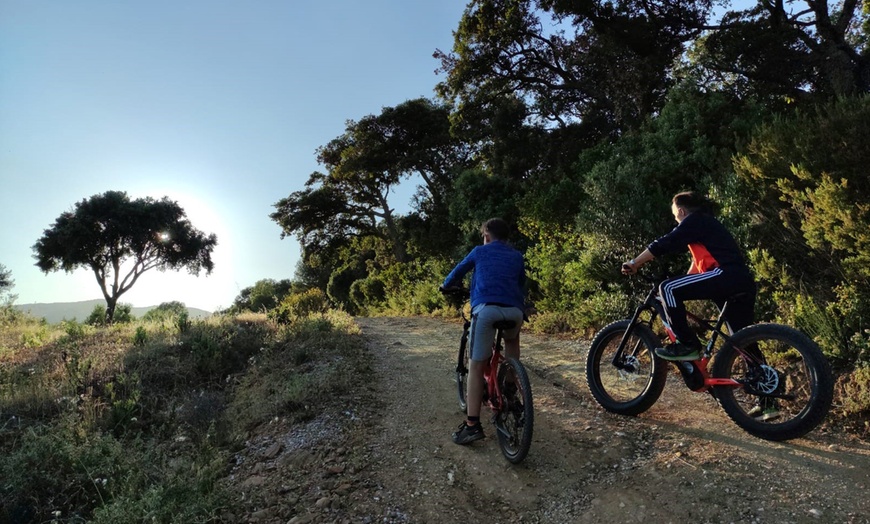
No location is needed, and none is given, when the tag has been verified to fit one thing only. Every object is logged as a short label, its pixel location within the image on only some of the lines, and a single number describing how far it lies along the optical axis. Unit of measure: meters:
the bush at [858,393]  3.83
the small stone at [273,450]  4.43
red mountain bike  3.54
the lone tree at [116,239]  23.62
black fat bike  3.33
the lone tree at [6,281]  23.46
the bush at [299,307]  10.80
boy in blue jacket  3.88
